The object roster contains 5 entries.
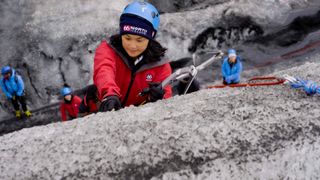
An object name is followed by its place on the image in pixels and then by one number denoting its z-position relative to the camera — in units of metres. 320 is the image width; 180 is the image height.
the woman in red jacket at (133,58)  2.91
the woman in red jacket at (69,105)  7.56
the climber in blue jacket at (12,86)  9.20
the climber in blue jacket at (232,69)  9.34
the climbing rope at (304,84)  2.00
